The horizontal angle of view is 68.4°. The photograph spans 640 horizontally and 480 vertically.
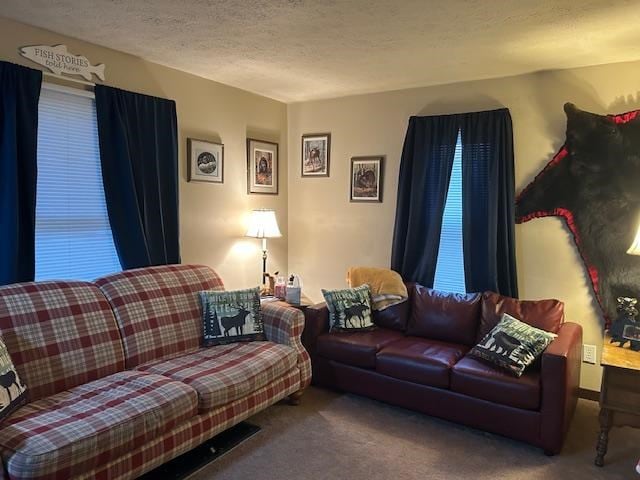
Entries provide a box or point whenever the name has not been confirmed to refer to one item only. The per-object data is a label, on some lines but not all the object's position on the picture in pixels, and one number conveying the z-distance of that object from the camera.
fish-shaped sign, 2.76
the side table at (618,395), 2.48
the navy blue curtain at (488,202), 3.55
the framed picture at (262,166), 4.32
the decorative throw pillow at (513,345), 2.82
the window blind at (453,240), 3.82
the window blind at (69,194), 2.90
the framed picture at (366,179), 4.24
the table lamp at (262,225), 4.09
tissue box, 3.83
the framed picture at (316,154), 4.53
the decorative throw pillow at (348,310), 3.60
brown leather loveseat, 2.69
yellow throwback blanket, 3.77
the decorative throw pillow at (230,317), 3.17
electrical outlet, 3.45
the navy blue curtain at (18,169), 2.62
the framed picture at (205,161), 3.76
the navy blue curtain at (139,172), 3.15
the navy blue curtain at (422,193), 3.82
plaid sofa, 1.98
